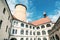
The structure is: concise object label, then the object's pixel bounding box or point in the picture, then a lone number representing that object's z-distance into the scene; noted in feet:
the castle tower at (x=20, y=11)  62.02
